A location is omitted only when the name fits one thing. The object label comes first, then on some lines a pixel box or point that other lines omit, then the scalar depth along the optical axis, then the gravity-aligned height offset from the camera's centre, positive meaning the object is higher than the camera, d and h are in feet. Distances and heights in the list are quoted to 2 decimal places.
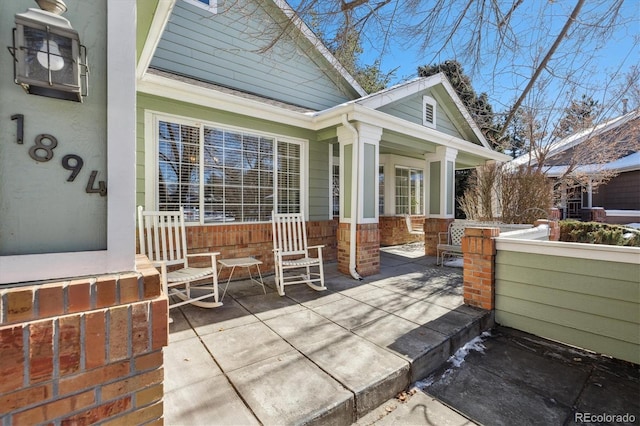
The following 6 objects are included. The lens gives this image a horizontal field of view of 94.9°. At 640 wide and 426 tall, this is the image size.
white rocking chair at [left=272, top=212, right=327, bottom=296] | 13.39 -2.00
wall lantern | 3.35 +1.84
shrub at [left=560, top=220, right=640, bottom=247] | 19.59 -1.81
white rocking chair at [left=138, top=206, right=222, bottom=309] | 10.76 -1.78
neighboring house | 32.22 +5.16
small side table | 12.57 -2.35
